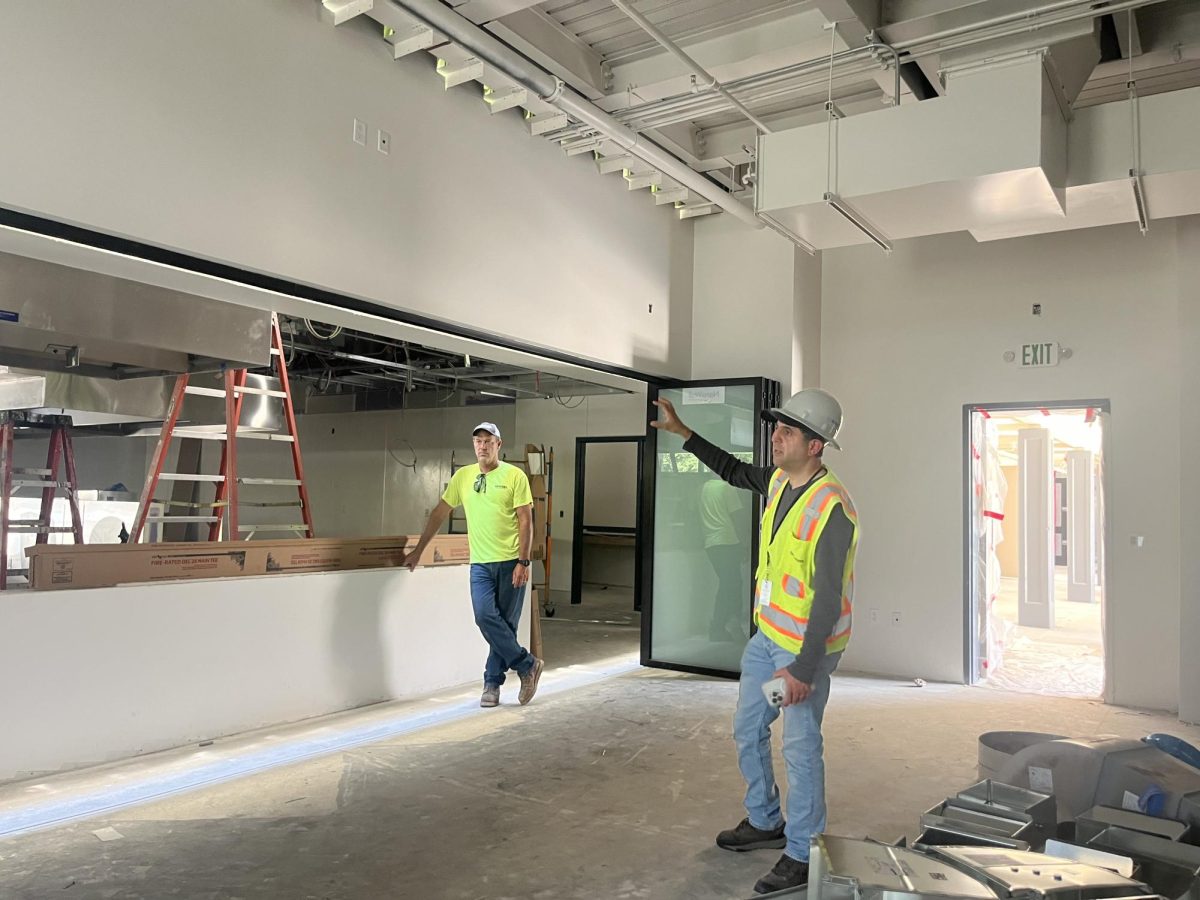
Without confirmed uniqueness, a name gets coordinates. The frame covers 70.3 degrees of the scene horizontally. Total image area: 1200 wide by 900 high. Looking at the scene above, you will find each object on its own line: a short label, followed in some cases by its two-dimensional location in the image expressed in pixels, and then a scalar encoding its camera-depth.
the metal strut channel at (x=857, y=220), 3.99
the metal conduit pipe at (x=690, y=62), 3.39
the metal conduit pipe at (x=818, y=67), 3.42
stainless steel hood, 2.78
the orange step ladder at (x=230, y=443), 4.27
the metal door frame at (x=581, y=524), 9.67
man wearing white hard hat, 2.53
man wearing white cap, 4.68
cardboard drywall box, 3.49
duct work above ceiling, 3.61
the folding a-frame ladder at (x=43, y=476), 4.82
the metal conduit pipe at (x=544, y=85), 3.51
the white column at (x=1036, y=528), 8.94
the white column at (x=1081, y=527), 10.77
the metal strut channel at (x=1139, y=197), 3.89
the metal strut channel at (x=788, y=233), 4.34
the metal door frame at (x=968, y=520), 5.53
